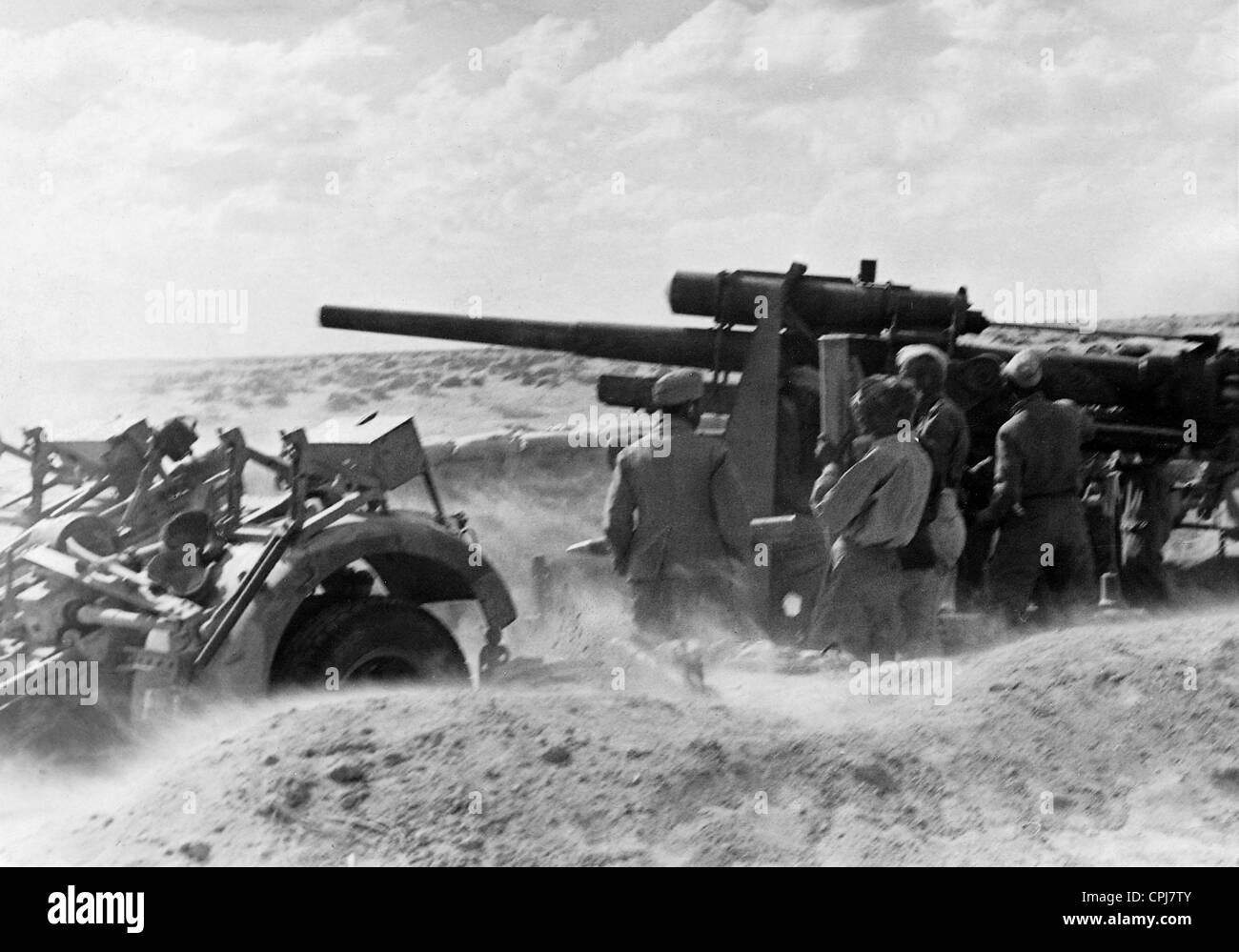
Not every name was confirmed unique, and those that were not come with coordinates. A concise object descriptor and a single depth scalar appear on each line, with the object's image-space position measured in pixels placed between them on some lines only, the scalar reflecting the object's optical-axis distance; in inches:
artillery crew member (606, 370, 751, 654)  310.5
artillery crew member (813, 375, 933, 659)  294.2
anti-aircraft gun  408.2
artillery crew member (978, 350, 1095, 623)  365.1
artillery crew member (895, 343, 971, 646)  305.6
